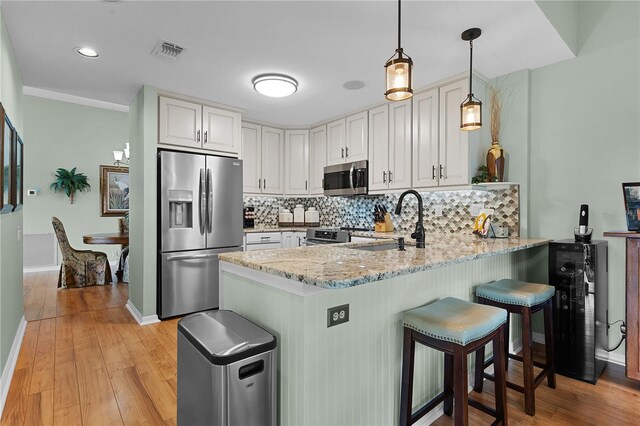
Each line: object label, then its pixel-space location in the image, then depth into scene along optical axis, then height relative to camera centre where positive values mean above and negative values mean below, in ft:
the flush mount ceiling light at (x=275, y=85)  10.38 +4.12
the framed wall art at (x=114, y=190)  21.45 +1.38
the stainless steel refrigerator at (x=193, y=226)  11.61 -0.55
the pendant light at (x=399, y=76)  5.65 +2.38
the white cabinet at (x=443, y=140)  10.23 +2.34
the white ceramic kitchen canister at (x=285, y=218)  17.17 -0.39
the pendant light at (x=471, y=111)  7.77 +2.43
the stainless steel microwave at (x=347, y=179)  13.64 +1.43
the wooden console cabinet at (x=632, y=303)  7.10 -2.00
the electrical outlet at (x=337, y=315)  4.62 -1.50
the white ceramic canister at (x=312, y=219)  17.24 -0.42
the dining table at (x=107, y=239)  15.10 -1.32
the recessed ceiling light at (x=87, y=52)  8.79 +4.36
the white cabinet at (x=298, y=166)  16.65 +2.31
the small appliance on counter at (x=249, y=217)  16.10 -0.30
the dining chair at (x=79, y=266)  16.22 -2.85
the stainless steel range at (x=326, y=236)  13.12 -1.03
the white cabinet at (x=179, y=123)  11.77 +3.29
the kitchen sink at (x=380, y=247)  7.75 -0.89
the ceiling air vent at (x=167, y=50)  8.49 +4.33
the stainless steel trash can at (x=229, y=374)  4.08 -2.14
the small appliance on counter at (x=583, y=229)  8.15 -0.44
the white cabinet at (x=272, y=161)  16.14 +2.53
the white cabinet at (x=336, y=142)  14.78 +3.22
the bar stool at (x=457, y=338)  4.70 -1.95
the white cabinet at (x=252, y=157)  15.47 +2.58
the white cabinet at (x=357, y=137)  13.70 +3.19
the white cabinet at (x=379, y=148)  12.79 +2.53
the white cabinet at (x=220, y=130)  12.88 +3.32
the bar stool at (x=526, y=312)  6.43 -2.10
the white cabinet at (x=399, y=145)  11.95 +2.49
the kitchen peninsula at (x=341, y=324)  4.42 -1.63
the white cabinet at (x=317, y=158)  15.84 +2.61
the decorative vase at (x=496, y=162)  9.98 +1.52
